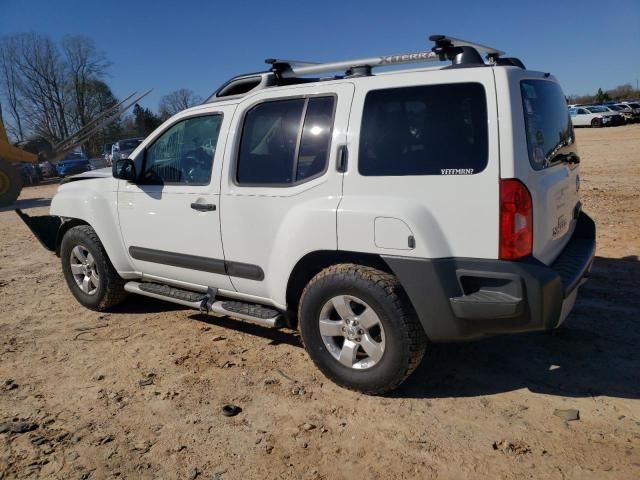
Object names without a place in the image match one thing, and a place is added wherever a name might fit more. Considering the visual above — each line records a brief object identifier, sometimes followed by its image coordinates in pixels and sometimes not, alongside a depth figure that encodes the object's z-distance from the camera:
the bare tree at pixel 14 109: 56.87
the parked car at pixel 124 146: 25.04
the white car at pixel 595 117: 35.94
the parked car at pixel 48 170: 33.03
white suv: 2.89
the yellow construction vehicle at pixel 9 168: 17.38
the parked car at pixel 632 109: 37.00
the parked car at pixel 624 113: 36.37
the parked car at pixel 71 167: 32.28
